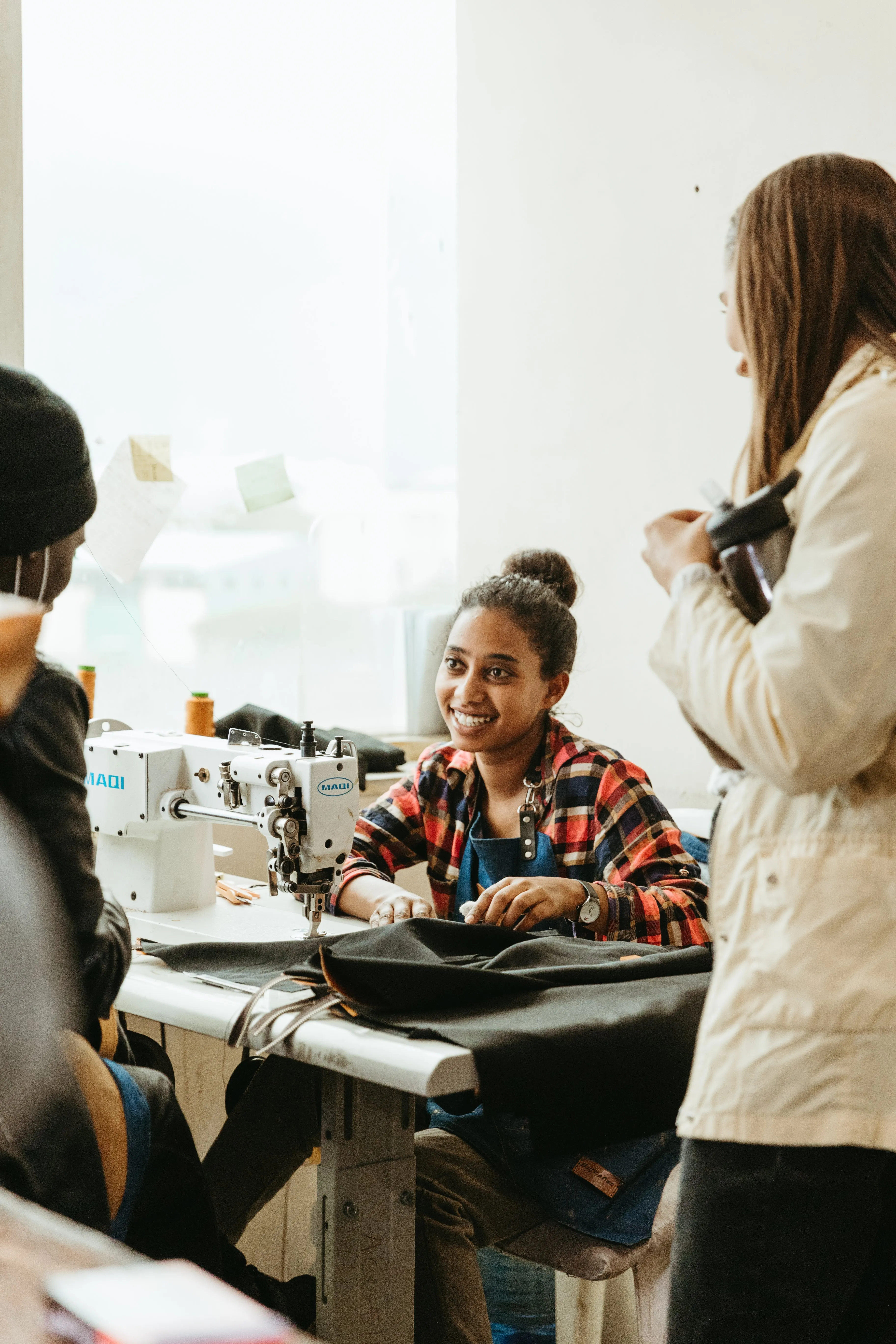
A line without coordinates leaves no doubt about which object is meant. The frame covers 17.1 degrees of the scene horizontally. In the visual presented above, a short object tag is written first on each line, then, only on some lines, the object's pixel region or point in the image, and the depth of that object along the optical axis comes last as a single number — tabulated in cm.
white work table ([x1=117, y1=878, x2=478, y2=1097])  387
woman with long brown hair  352
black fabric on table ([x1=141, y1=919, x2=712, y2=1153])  391
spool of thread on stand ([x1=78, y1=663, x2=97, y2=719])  525
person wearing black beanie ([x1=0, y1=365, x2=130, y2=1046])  356
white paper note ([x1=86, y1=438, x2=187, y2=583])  566
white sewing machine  444
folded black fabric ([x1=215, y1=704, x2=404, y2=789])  567
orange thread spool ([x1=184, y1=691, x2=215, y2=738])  533
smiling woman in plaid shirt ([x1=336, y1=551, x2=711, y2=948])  467
